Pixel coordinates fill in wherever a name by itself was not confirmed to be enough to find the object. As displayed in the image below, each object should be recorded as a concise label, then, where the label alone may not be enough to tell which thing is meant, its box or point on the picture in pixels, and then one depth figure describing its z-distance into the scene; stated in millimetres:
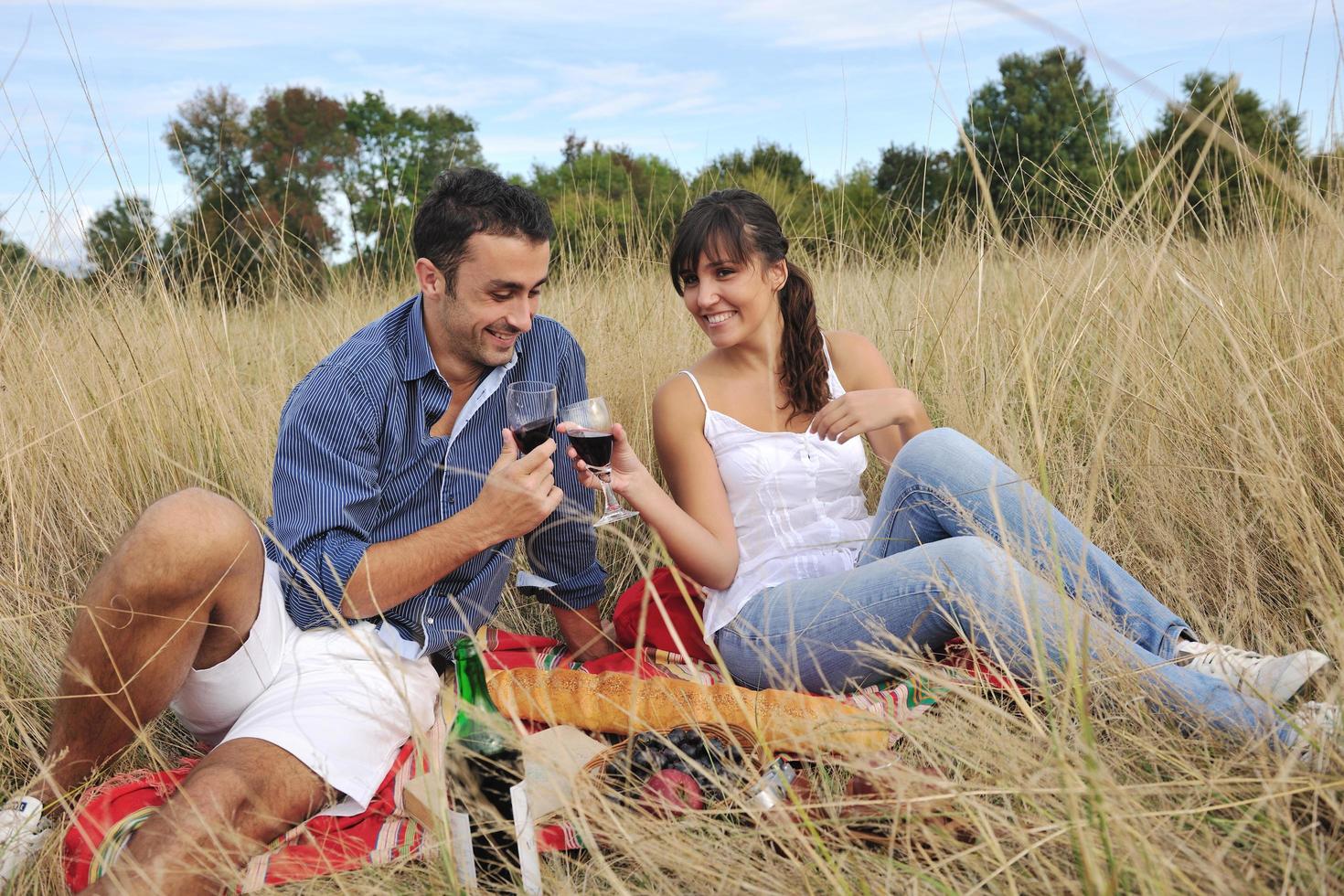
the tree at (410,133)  24531
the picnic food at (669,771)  1837
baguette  2230
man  2105
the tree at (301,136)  23453
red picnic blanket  1947
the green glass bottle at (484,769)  1764
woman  2158
